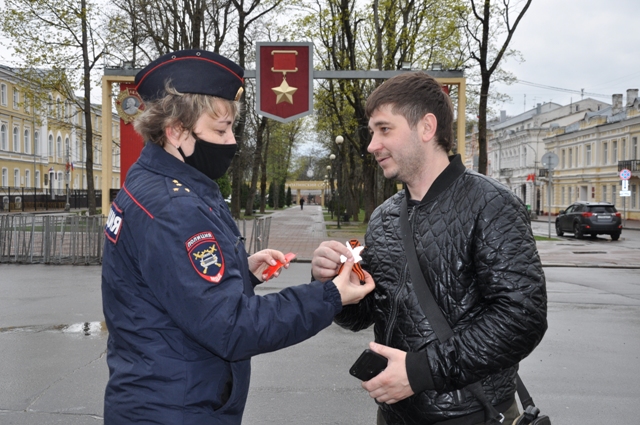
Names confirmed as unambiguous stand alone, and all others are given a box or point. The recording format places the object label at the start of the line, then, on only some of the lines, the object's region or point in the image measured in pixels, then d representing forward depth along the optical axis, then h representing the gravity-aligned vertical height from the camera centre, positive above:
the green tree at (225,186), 38.51 +0.34
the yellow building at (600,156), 48.50 +3.49
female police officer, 1.78 -0.28
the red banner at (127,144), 14.34 +1.10
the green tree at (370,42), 27.04 +7.34
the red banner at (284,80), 13.76 +2.52
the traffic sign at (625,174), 33.97 +1.18
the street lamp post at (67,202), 51.67 -1.07
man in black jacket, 1.95 -0.26
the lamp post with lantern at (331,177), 52.64 +1.27
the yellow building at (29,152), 56.72 +3.78
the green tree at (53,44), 25.83 +6.29
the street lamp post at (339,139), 29.76 +2.56
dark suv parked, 26.48 -1.10
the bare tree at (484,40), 23.23 +5.89
